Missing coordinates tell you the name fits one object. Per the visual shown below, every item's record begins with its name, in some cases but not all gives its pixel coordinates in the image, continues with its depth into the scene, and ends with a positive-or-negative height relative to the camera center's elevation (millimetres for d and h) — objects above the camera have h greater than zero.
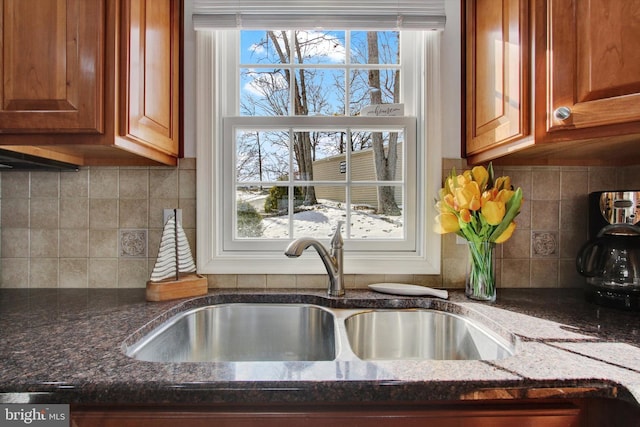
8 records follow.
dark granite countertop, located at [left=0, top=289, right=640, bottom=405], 641 -311
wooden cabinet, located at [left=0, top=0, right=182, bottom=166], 926 +388
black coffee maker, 1095 -131
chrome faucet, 1239 -173
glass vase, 1214 -201
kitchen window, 1441 +322
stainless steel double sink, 1142 -412
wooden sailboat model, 1191 -202
